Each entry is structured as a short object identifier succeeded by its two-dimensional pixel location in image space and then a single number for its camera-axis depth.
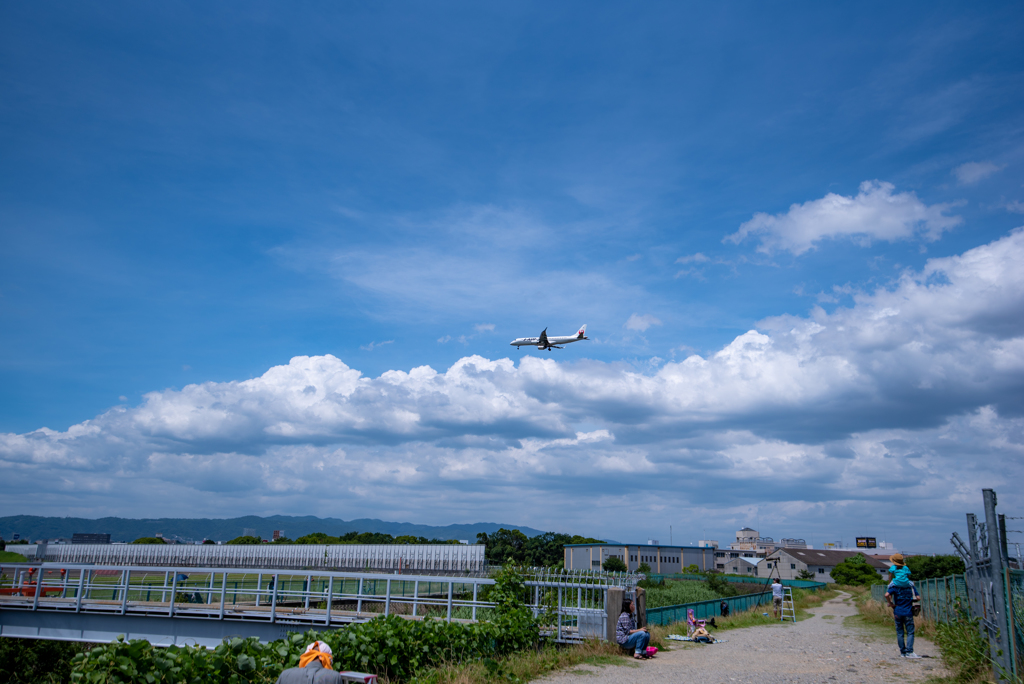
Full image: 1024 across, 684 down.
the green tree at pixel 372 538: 103.69
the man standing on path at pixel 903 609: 12.19
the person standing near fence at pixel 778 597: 24.48
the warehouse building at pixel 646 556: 92.56
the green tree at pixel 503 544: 72.89
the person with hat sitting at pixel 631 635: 13.06
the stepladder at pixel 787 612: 24.40
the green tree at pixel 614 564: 86.71
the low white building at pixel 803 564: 114.56
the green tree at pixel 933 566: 73.62
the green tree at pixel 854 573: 96.00
